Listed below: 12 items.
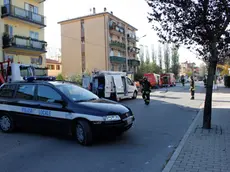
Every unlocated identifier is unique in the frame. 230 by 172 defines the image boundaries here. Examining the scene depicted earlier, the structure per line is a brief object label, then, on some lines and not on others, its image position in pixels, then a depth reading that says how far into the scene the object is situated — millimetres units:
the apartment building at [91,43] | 45344
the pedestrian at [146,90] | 16438
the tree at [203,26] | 7453
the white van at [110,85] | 18031
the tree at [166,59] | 83062
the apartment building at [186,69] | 133650
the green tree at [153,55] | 82112
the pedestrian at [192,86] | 18886
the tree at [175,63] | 84956
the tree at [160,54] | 82375
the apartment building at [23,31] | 25406
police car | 6355
